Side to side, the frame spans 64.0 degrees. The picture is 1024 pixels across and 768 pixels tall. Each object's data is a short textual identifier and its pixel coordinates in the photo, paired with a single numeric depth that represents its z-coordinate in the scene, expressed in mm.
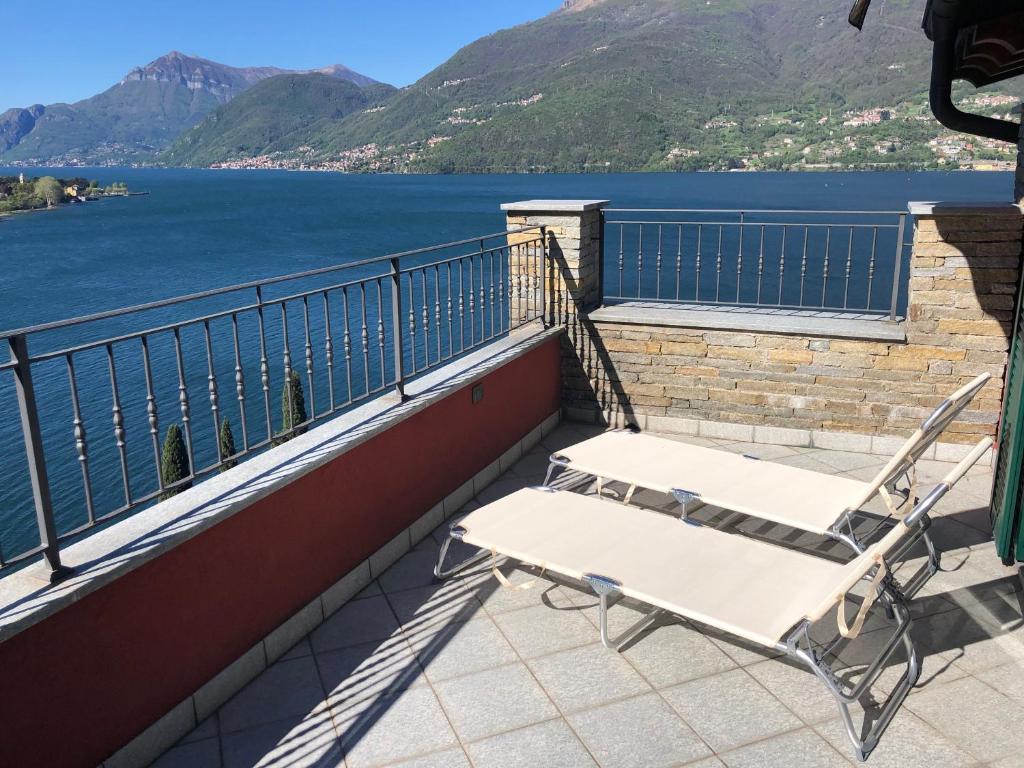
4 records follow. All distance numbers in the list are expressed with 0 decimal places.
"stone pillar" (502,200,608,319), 5945
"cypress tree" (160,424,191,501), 13723
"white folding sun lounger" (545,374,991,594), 3707
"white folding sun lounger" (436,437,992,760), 2818
